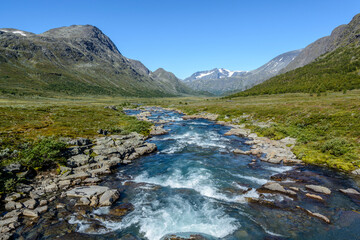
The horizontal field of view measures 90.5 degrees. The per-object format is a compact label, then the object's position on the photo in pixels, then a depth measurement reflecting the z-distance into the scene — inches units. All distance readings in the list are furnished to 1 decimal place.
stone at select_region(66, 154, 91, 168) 919.0
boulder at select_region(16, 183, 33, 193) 676.1
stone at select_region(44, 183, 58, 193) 708.0
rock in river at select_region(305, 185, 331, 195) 698.3
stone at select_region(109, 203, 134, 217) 609.3
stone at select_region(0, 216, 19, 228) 509.0
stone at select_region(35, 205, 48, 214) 584.4
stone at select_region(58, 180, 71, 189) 744.3
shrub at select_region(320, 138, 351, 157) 988.6
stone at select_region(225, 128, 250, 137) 1683.6
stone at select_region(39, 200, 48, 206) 620.2
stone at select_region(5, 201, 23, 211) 584.4
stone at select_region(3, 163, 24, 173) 741.9
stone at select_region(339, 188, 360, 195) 681.0
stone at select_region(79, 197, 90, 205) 643.3
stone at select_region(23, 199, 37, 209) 597.7
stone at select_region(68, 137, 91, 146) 1178.2
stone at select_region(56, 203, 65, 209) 616.6
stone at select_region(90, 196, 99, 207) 641.9
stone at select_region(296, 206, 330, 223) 553.1
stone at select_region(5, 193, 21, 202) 620.1
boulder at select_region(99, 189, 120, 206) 644.7
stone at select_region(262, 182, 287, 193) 714.1
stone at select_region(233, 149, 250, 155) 1194.6
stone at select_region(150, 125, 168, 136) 1796.0
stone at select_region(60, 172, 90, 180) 796.0
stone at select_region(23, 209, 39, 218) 564.1
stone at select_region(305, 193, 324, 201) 659.3
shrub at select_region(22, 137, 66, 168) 844.6
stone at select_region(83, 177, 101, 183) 791.3
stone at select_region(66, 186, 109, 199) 682.9
